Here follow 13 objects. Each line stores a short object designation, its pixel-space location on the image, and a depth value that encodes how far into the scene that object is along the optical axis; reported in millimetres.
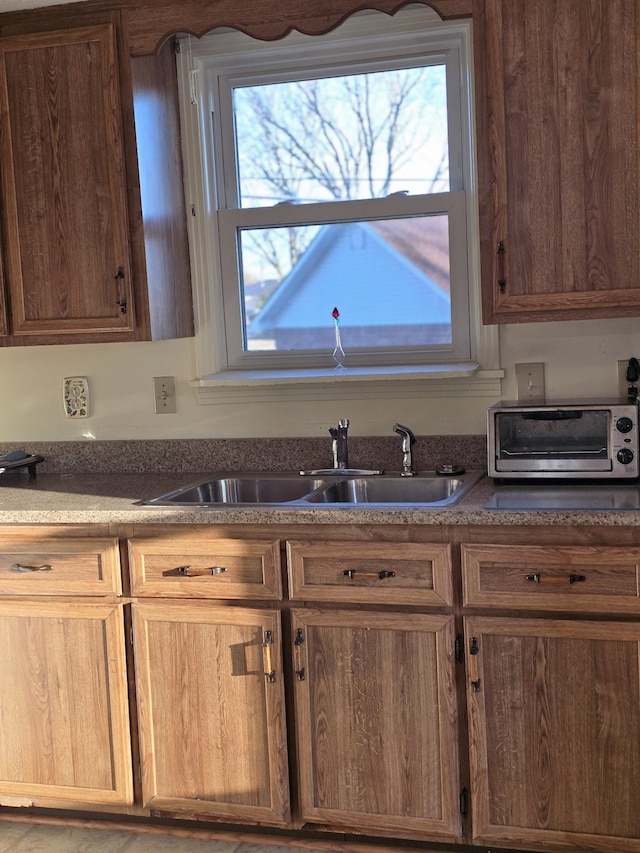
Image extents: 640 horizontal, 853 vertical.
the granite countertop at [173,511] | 2312
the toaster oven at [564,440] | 2559
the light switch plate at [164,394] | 3250
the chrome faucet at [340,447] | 2965
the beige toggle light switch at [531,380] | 2920
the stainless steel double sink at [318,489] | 2830
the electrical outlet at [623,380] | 2850
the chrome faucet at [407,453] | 2883
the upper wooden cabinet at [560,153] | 2496
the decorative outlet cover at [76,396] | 3330
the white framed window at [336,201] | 3002
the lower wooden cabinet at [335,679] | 2334
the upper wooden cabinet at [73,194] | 2863
